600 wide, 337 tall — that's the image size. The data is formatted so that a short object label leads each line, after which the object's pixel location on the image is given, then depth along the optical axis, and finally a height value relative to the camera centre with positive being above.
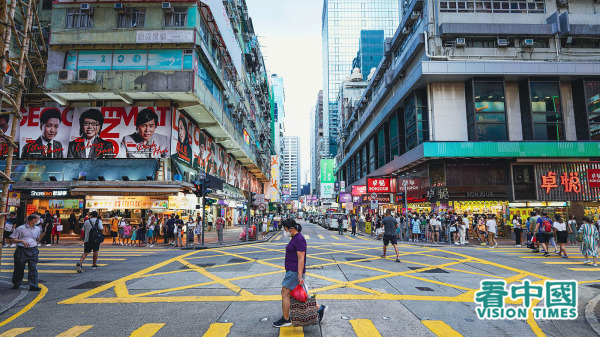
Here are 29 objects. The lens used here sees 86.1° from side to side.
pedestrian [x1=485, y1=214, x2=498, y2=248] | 16.95 -1.45
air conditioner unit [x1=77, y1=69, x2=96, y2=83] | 19.94 +8.09
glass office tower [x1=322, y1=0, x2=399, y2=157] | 118.06 +63.93
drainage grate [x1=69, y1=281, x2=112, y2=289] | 7.86 -1.97
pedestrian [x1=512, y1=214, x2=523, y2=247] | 18.05 -1.70
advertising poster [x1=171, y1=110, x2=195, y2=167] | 22.30 +4.84
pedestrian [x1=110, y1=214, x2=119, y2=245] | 18.83 -1.41
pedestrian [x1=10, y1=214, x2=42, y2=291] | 7.65 -1.15
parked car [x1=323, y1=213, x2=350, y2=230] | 36.03 -2.10
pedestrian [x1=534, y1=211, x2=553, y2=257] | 13.36 -1.21
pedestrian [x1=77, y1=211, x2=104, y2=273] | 10.14 -0.86
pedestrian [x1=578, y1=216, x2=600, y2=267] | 10.95 -1.29
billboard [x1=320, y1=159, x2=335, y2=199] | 89.88 +6.69
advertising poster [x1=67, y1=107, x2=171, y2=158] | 21.66 +4.94
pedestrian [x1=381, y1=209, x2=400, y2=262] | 11.87 -0.97
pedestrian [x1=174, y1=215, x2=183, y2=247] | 17.35 -1.51
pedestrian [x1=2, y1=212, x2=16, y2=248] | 16.34 -0.97
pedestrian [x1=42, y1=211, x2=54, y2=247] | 17.30 -1.21
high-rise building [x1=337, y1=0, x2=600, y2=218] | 24.94 +7.64
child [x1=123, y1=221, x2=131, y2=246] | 18.42 -1.56
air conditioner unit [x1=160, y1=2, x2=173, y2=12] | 20.85 +12.92
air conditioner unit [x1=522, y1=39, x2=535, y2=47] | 26.08 +12.83
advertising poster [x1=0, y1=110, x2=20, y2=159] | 22.42 +5.18
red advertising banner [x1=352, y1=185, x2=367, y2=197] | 40.25 +1.62
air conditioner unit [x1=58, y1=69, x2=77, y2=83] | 19.81 +8.06
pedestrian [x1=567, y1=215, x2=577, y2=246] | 18.19 -1.86
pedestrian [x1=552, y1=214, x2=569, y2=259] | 12.64 -1.26
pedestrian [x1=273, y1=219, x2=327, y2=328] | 4.90 -1.05
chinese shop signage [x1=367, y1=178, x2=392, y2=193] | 31.77 +1.76
